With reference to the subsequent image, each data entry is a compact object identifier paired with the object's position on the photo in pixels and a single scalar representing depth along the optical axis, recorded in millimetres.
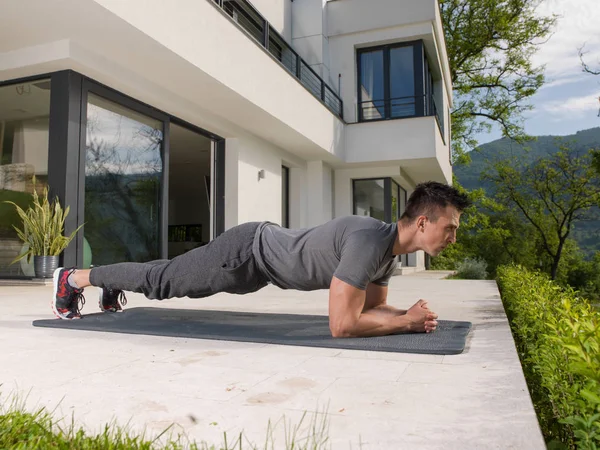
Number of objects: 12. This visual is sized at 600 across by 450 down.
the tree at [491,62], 18453
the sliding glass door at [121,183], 6105
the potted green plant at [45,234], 5492
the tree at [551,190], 22672
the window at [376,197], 12055
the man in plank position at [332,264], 2293
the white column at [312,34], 11508
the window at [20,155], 5945
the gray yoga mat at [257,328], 2334
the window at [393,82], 11391
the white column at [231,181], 8586
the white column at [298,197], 11367
